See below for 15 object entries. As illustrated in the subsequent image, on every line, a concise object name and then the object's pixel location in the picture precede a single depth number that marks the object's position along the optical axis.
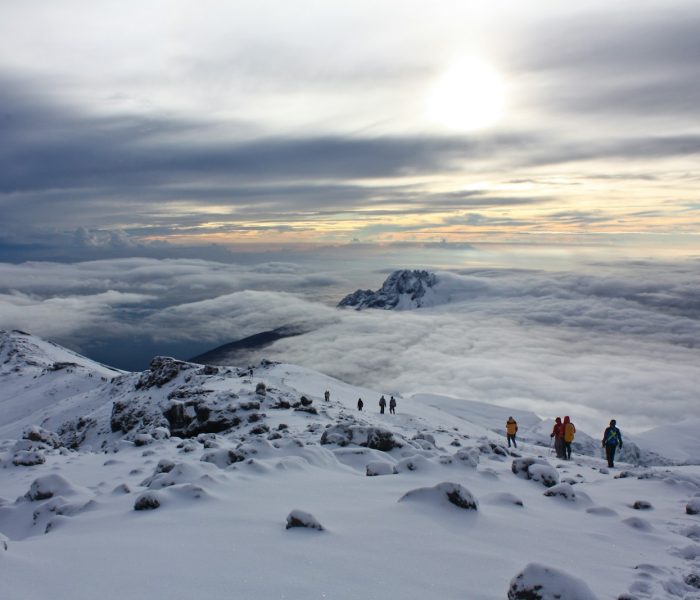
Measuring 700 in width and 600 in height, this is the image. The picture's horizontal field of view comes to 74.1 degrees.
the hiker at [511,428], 25.91
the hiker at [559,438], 21.31
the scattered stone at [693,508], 9.23
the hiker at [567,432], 20.77
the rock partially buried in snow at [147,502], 7.87
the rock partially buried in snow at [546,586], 4.31
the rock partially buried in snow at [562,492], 9.74
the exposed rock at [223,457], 12.26
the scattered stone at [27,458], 14.62
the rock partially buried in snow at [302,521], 6.52
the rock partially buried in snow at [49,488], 9.48
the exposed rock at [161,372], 44.56
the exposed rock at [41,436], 18.86
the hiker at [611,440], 18.61
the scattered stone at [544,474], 11.61
